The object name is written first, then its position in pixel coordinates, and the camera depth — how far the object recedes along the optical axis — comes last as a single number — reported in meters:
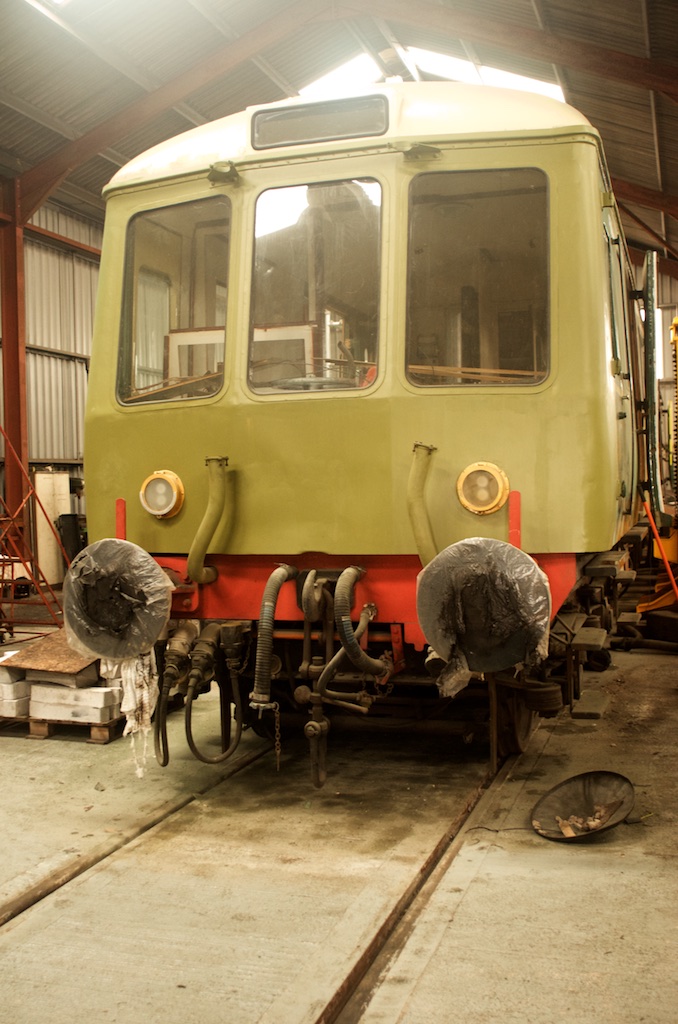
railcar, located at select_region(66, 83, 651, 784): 3.93
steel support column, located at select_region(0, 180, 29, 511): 13.48
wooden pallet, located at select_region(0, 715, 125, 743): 5.54
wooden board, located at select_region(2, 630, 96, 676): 5.61
